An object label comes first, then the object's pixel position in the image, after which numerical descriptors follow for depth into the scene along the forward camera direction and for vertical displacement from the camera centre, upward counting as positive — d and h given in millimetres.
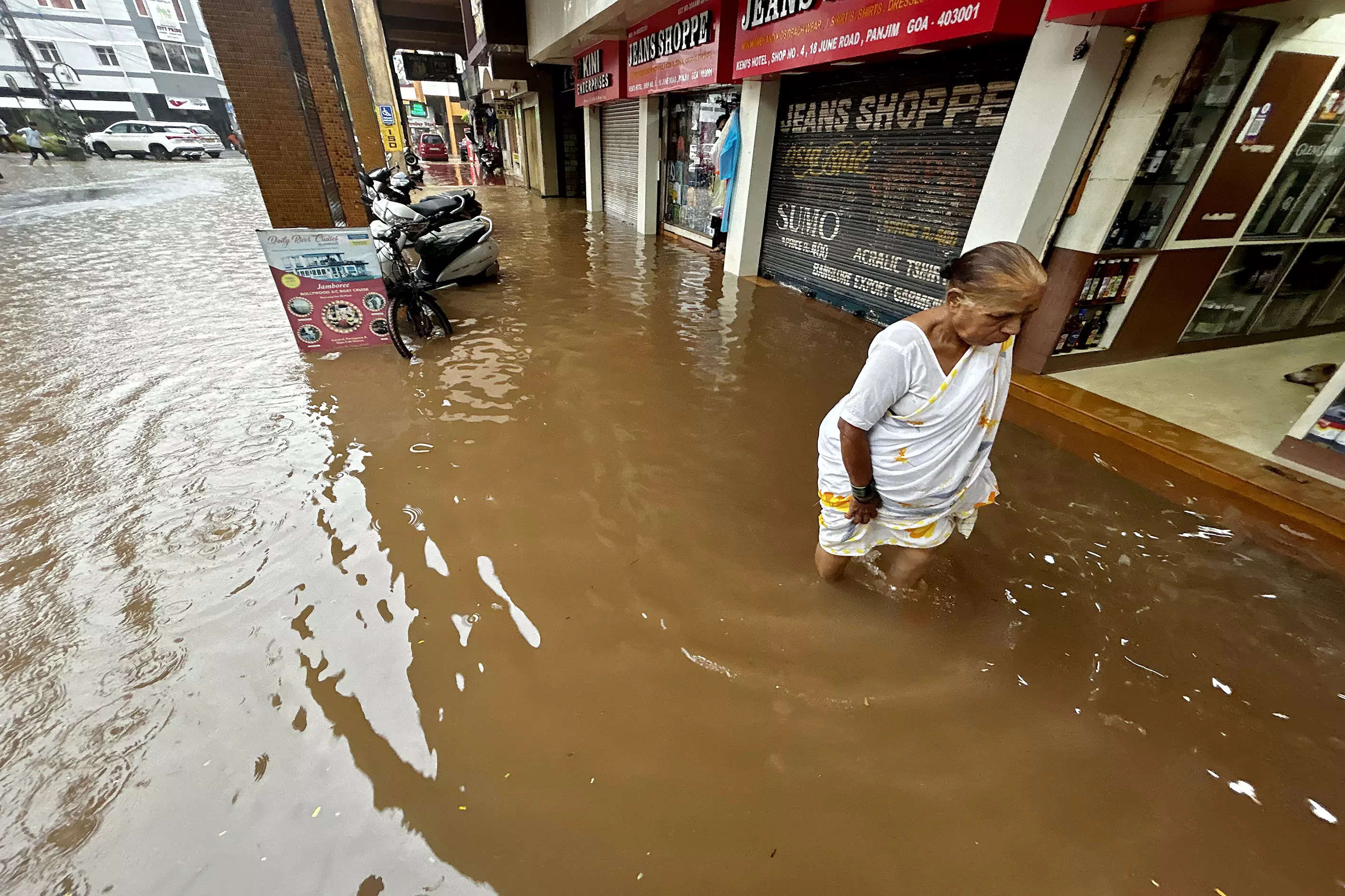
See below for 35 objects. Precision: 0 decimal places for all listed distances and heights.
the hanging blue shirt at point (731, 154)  7383 -349
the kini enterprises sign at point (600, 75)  10344 +751
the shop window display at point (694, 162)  8812 -623
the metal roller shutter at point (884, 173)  4605 -354
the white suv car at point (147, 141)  23812 -1905
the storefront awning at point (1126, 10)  3008 +687
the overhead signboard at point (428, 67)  23703 +1582
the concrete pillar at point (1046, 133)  3580 +59
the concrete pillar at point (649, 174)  10155 -918
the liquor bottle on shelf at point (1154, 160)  3741 -67
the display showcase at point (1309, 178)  4188 -152
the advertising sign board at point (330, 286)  4219 -1308
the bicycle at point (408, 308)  4742 -1603
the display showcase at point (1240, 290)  4738 -1067
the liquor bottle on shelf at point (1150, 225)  4062 -502
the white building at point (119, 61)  30141 +1482
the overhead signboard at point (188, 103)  33688 -516
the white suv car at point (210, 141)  26203 -1924
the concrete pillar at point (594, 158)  13547 -923
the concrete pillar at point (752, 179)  6926 -618
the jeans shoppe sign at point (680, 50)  6852 +890
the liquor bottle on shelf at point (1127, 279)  4293 -913
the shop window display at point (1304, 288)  5016 -1082
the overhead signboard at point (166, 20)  32781 +3801
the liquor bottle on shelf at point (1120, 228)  3943 -513
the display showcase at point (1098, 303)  4219 -1089
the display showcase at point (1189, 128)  3463 +133
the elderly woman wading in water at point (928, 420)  1570 -830
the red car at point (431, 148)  30891 -1972
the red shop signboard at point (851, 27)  3637 +739
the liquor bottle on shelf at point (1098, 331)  4520 -1347
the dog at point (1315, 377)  4469 -1567
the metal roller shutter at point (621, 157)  11422 -736
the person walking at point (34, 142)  21109 -1938
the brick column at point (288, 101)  5070 -15
